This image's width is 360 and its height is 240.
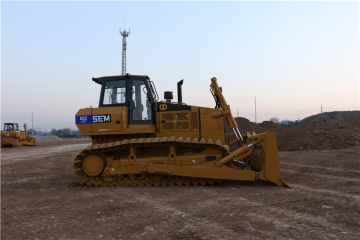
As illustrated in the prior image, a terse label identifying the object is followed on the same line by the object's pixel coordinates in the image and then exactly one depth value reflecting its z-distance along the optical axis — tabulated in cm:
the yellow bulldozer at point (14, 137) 2845
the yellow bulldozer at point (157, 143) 694
